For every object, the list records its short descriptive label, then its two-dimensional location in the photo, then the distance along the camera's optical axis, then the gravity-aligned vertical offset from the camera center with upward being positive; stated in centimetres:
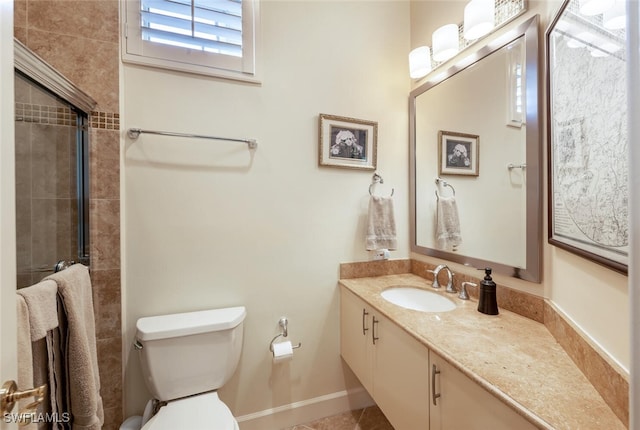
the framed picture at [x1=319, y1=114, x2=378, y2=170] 164 +47
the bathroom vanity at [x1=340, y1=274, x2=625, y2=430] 63 -47
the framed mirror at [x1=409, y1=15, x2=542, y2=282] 110 +28
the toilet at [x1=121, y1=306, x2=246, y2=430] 115 -71
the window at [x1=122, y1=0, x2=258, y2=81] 134 +98
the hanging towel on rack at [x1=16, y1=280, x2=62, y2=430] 65 -32
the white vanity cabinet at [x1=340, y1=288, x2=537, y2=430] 73 -62
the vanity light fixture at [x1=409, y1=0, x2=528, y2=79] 121 +94
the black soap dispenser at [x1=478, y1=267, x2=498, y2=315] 116 -39
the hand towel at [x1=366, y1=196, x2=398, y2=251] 168 -6
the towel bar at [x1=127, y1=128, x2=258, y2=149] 129 +42
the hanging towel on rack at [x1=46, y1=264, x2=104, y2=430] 85 -48
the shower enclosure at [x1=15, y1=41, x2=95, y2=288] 87 +19
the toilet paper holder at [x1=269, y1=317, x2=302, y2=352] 154 -69
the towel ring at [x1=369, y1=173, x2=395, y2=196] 177 +23
